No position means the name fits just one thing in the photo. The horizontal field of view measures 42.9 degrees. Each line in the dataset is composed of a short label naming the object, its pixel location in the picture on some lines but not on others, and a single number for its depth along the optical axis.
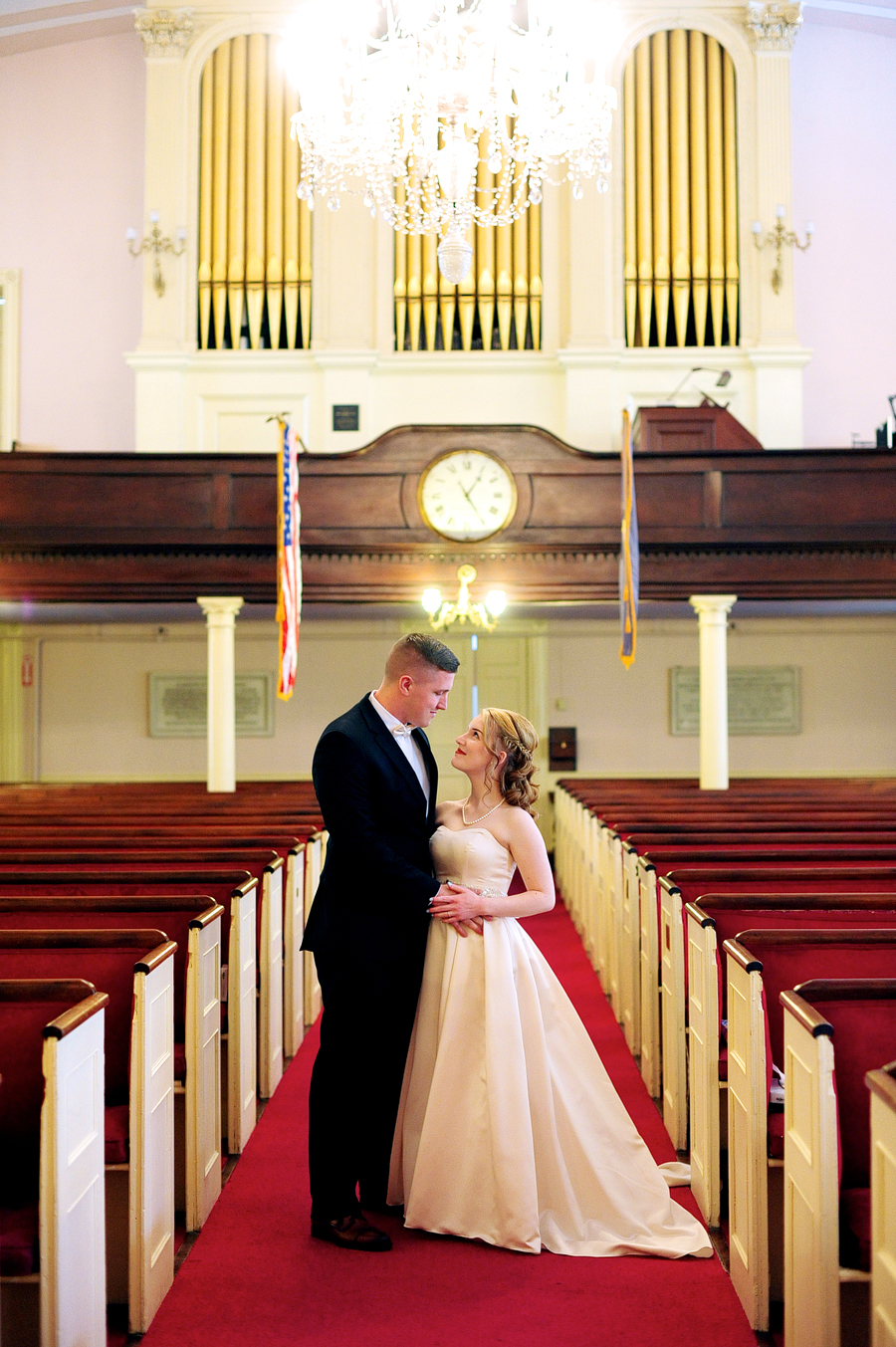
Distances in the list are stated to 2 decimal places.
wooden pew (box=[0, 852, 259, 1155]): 3.72
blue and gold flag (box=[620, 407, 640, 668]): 7.03
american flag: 6.57
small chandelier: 8.25
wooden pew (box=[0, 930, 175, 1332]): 2.59
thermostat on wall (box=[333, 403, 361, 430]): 10.38
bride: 2.81
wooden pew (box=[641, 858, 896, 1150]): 3.72
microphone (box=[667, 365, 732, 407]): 9.29
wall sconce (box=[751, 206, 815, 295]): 10.22
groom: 2.87
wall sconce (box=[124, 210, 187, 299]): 10.32
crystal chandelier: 6.41
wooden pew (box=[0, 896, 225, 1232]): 3.16
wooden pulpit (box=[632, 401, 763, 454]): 9.10
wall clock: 8.52
